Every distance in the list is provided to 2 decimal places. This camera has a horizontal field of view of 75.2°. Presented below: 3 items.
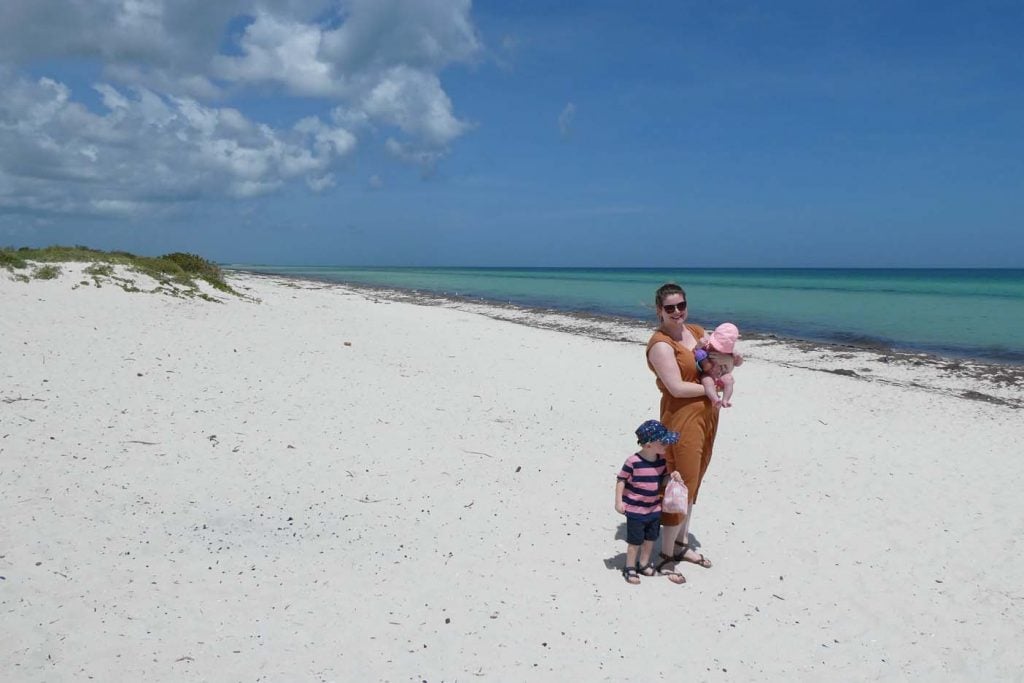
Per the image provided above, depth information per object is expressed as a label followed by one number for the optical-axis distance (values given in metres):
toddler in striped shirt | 4.78
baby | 4.56
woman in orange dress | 4.70
